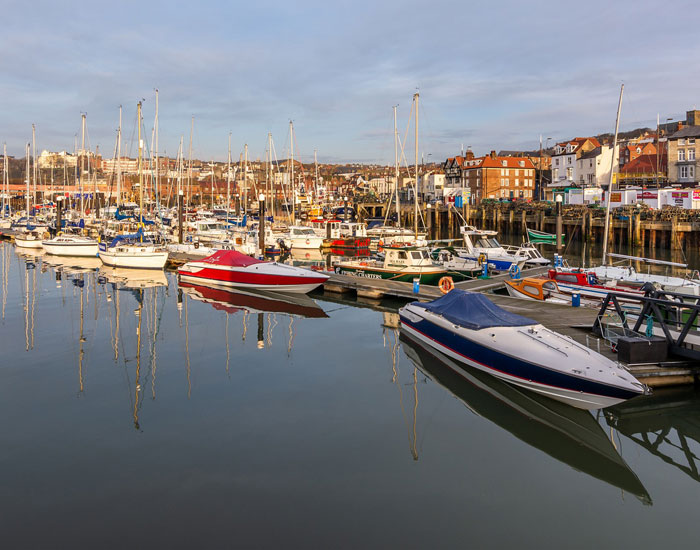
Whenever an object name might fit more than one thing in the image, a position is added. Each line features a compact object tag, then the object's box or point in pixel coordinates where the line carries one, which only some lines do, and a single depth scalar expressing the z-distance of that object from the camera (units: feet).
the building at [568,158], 303.07
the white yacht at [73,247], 150.00
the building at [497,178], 330.75
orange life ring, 75.97
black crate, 45.88
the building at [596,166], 280.72
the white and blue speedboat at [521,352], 40.65
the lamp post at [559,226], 120.16
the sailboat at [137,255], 125.29
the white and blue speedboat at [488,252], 109.60
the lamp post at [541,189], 339.03
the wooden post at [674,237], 156.76
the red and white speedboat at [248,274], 92.84
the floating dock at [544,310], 46.57
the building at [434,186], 385.23
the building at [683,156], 242.78
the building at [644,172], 256.32
